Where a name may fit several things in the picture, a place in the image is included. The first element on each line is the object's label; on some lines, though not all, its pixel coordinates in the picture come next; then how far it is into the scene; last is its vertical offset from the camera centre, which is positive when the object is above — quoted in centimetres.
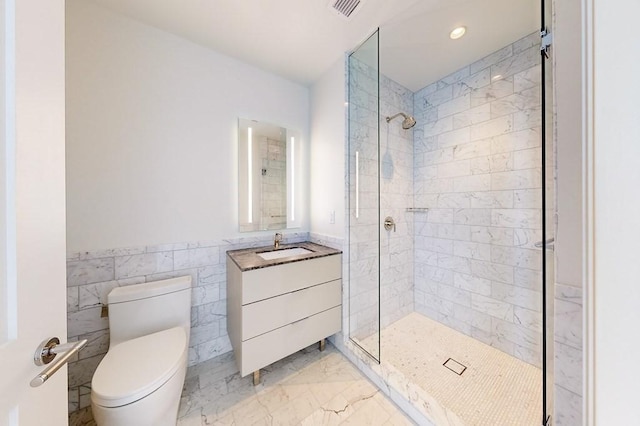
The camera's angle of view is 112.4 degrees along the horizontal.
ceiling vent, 134 +131
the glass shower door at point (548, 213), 68 -1
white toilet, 92 -75
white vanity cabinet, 140 -69
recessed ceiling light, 157 +133
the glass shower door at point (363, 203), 182 +7
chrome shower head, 199 +86
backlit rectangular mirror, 189 +34
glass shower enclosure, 164 +4
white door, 41 +2
